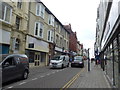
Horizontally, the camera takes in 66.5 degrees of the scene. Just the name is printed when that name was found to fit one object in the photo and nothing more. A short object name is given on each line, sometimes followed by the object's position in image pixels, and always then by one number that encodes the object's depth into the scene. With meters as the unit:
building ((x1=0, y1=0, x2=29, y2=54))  10.06
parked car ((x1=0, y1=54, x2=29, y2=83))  5.25
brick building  35.15
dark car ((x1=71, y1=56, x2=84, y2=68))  15.94
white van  13.24
